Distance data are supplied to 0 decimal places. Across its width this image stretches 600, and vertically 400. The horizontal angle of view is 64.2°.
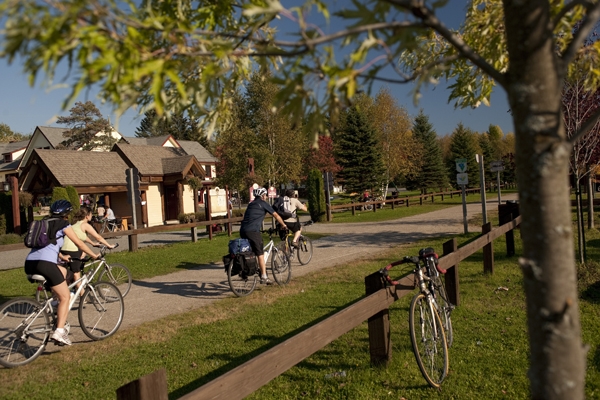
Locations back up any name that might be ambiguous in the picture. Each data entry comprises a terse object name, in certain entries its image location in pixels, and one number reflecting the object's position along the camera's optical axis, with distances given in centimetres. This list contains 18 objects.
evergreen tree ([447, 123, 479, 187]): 5869
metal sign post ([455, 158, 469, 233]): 1670
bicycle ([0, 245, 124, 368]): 566
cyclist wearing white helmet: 920
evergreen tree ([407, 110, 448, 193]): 5412
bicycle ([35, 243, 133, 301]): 850
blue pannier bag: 890
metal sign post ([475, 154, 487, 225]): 1666
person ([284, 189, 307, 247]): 1205
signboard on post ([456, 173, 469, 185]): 1675
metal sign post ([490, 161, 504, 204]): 1850
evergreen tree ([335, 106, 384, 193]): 4178
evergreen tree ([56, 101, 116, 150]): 5816
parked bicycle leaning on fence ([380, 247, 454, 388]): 439
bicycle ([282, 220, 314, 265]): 1210
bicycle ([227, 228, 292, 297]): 892
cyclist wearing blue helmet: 602
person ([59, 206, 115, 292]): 779
